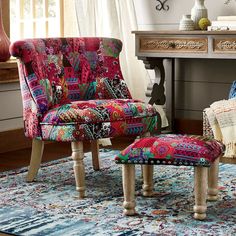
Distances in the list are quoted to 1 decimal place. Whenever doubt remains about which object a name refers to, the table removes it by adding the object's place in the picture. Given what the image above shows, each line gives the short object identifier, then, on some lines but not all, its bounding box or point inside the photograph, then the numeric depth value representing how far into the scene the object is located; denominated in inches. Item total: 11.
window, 244.2
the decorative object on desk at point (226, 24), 225.2
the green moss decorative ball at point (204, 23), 235.7
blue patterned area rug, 137.1
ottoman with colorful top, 141.0
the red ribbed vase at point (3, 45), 223.1
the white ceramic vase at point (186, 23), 237.5
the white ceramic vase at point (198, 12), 240.2
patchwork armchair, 165.5
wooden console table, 221.5
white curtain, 244.8
